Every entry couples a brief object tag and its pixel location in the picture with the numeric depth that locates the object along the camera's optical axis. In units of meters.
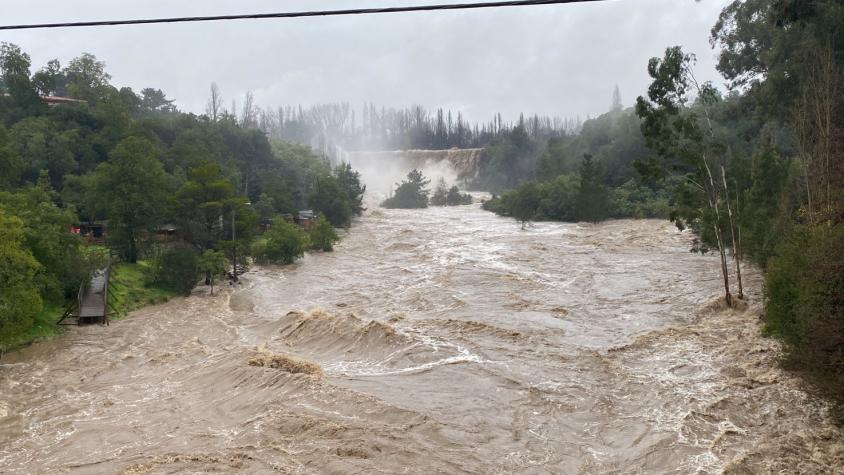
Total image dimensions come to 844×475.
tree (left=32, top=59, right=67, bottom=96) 54.56
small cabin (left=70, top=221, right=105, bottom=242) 39.44
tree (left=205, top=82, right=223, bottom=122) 117.79
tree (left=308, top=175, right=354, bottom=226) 62.91
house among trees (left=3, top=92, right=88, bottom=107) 58.56
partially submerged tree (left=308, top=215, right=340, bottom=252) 47.28
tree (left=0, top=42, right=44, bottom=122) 52.69
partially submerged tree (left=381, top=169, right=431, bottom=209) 91.50
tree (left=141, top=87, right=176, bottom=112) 103.81
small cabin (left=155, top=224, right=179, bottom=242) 35.91
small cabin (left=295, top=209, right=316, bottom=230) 58.38
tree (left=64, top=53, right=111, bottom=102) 66.16
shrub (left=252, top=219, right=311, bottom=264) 41.03
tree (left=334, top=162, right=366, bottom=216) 72.81
